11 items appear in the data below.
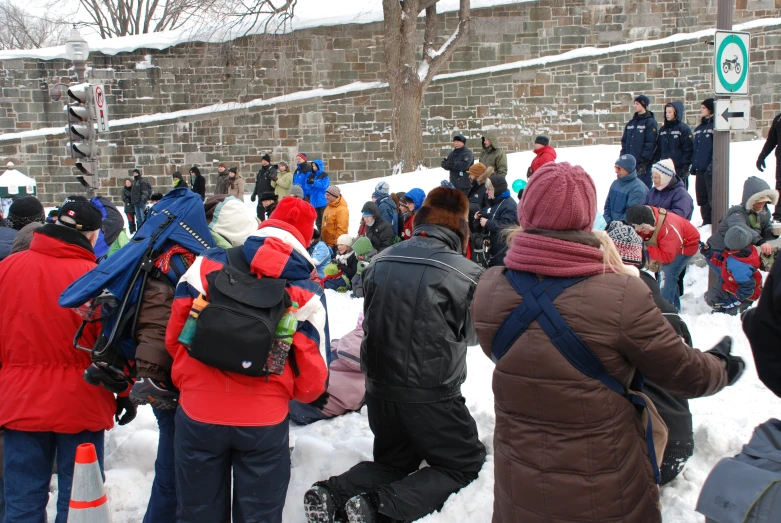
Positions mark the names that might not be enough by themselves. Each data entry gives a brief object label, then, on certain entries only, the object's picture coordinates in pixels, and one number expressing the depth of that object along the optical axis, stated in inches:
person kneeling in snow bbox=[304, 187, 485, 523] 136.0
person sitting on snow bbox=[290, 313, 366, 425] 185.0
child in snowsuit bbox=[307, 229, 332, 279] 377.7
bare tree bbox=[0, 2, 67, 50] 1475.1
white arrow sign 266.7
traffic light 345.7
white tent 542.3
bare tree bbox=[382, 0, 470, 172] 653.3
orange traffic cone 117.3
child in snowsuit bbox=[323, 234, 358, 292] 379.2
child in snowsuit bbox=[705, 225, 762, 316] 264.5
